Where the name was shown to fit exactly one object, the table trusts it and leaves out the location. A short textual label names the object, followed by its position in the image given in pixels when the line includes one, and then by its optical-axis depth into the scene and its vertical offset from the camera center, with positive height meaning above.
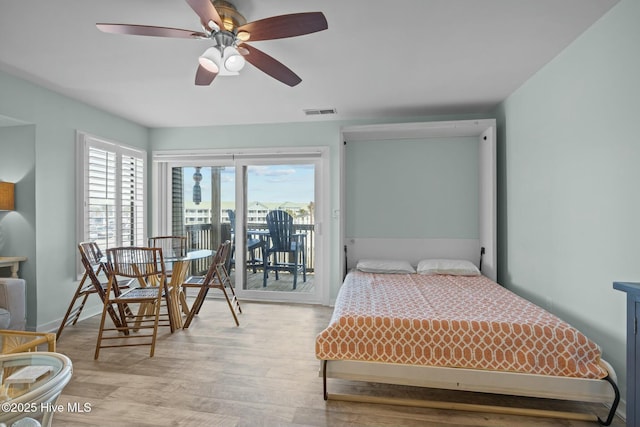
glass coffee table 0.82 -0.51
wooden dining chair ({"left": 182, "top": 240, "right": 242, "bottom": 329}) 3.29 -0.76
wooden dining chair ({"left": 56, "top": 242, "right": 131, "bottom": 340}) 2.95 -0.64
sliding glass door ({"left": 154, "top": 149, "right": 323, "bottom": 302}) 4.24 -0.02
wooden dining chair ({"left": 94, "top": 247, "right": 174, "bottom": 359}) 2.71 -0.63
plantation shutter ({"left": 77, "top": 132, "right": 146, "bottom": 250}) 3.51 +0.27
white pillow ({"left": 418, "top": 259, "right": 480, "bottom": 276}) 3.35 -0.59
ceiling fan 1.59 +1.01
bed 1.80 -0.85
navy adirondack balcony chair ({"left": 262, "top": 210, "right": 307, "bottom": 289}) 4.27 -0.47
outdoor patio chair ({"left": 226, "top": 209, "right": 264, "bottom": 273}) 4.39 -0.47
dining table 3.15 -0.83
